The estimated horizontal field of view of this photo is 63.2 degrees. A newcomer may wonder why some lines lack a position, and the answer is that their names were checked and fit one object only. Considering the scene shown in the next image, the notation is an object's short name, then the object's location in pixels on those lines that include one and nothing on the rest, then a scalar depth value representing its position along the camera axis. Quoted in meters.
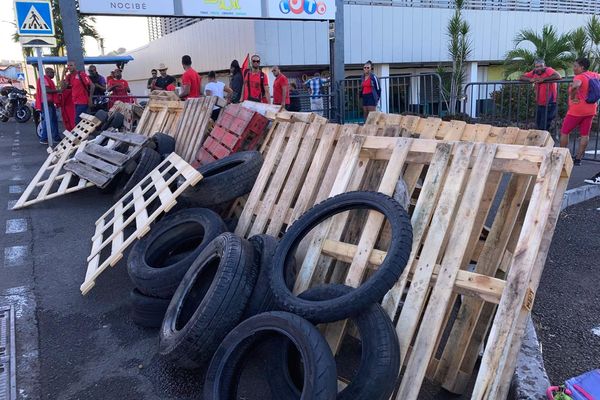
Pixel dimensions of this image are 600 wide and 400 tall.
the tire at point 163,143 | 7.16
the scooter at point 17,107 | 20.92
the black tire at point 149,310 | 3.78
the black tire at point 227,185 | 4.83
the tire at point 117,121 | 9.58
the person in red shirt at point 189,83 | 11.04
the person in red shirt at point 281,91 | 10.85
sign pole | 11.62
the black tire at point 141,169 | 6.21
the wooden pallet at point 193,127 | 7.03
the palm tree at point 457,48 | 15.65
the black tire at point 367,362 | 2.49
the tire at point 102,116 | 9.69
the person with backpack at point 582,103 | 7.99
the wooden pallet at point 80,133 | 9.22
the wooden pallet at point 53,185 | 7.11
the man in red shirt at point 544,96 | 8.39
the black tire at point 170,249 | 3.80
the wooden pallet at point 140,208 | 4.36
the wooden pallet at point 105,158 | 6.60
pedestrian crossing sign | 10.20
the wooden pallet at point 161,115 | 8.45
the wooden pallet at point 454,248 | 2.52
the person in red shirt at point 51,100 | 13.14
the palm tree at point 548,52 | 15.24
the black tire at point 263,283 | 3.19
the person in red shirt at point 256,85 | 10.67
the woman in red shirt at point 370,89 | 11.28
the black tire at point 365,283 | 2.70
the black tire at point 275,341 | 2.37
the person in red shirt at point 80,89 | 11.59
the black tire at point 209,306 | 3.04
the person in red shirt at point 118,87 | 14.38
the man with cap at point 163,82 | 12.99
